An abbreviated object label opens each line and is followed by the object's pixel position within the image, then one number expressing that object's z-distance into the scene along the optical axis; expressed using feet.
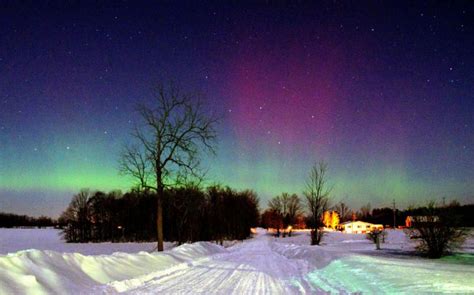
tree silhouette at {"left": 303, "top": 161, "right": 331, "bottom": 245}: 133.80
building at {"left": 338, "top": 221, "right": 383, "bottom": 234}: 401.49
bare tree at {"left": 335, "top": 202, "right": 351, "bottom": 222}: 553.56
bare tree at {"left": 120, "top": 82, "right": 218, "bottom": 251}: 86.94
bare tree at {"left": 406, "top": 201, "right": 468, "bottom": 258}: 73.72
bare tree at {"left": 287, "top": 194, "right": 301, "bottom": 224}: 400.43
